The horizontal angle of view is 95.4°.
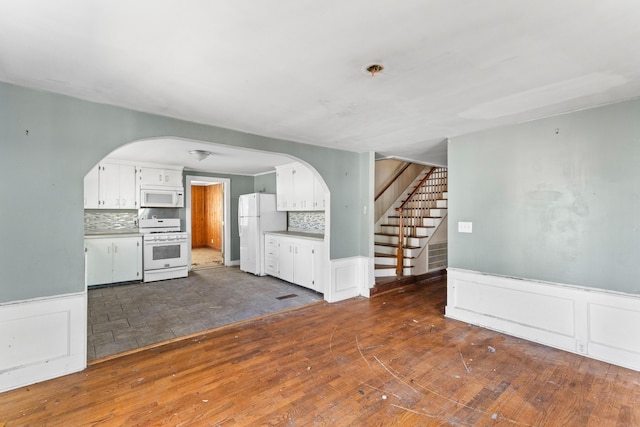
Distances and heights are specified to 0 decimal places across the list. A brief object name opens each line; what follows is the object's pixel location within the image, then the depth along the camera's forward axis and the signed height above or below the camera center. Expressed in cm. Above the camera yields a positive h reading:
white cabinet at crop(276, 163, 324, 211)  537 +47
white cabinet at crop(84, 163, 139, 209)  541 +54
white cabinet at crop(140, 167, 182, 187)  591 +80
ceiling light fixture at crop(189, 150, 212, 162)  467 +99
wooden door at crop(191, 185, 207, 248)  1058 -9
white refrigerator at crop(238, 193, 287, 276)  616 -22
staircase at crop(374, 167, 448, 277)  567 -33
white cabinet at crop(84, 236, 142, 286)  518 -81
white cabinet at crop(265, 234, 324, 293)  484 -84
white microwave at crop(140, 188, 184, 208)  587 +35
